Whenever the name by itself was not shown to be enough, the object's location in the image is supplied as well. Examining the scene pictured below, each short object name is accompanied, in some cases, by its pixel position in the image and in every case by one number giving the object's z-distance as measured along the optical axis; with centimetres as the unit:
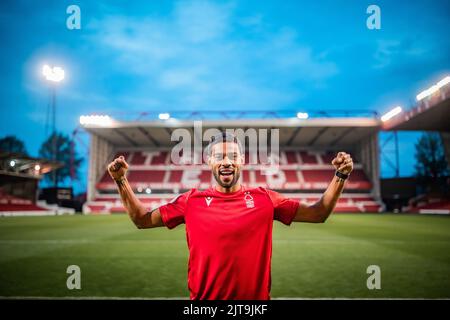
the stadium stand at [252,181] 3716
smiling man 237
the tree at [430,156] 4497
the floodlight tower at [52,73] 3194
